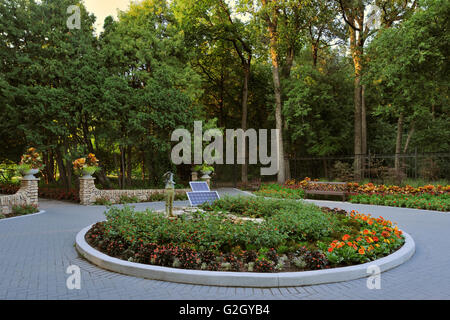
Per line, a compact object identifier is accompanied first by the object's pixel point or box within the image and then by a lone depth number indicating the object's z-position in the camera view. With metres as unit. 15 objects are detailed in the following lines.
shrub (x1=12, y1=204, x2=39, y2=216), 11.16
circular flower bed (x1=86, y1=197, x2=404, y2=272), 4.93
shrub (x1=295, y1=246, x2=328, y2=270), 4.82
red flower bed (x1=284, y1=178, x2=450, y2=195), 13.15
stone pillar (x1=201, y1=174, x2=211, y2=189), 17.59
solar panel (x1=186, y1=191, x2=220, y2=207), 11.41
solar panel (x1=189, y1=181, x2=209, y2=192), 12.91
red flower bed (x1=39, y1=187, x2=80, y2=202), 15.24
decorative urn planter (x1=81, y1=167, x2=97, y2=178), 13.73
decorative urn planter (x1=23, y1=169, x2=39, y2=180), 12.38
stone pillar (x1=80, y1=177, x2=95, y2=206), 13.93
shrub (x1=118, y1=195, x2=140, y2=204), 14.59
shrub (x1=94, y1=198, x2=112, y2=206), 13.99
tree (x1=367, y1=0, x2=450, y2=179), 13.86
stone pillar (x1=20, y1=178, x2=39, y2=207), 12.26
